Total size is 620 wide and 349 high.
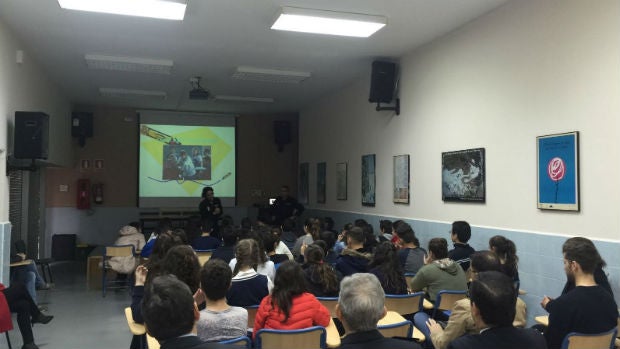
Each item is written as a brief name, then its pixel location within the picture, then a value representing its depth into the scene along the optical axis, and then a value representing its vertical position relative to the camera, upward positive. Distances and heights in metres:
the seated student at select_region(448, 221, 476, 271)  4.81 -0.62
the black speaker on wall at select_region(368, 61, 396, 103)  7.13 +1.56
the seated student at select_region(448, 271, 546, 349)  1.89 -0.55
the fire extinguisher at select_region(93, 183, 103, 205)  11.27 -0.24
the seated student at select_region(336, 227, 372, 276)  4.11 -0.67
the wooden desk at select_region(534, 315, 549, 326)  3.31 -0.95
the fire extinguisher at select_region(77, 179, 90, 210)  11.07 -0.29
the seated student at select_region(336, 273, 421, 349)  1.90 -0.54
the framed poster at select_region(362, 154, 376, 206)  8.14 +0.09
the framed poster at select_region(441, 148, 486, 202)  5.50 +0.12
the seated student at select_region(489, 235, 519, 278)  4.25 -0.57
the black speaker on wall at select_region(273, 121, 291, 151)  12.18 +1.34
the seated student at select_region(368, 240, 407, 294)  3.68 -0.67
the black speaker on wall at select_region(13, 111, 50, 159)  5.69 +0.56
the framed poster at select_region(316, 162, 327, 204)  10.36 +0.08
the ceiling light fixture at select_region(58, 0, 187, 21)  4.89 +1.85
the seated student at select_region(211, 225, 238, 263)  5.12 -0.69
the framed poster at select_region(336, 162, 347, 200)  9.26 +0.07
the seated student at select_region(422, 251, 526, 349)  2.50 -0.75
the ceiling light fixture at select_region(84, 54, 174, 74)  7.06 +1.83
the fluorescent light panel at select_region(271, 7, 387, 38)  5.22 +1.87
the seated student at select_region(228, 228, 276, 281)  4.19 -0.72
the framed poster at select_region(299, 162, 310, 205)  11.38 +0.06
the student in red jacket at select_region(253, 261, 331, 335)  2.87 -0.75
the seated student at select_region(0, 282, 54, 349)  4.41 -1.17
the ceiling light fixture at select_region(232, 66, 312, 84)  7.76 +1.84
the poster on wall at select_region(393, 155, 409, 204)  7.08 +0.09
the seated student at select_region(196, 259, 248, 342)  2.58 -0.71
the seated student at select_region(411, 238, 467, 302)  3.91 -0.76
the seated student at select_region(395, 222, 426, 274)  4.74 -0.68
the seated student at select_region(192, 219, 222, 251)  6.42 -0.81
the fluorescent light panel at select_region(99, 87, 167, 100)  9.64 +1.87
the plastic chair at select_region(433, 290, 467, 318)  3.65 -0.88
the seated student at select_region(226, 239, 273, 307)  3.37 -0.74
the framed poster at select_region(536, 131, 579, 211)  4.25 +0.14
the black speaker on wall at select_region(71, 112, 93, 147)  10.88 +1.34
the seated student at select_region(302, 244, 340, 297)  3.59 -0.70
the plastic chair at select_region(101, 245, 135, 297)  7.21 -1.06
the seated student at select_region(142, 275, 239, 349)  1.76 -0.50
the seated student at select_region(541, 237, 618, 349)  2.64 -0.71
